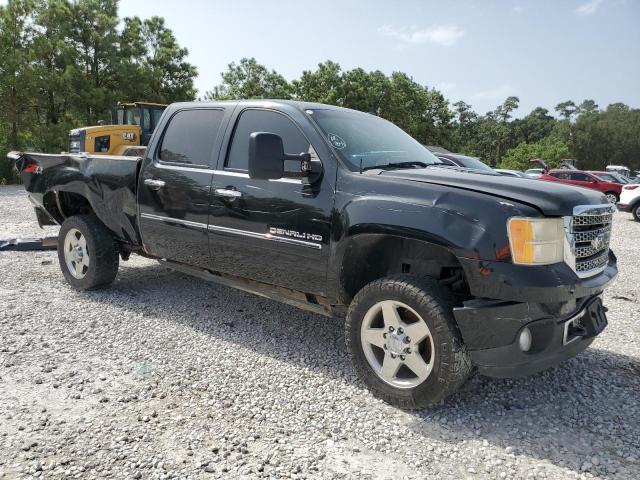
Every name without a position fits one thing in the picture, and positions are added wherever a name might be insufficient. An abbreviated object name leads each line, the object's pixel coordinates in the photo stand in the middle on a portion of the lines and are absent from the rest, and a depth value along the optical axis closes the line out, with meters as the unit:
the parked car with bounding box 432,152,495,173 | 12.36
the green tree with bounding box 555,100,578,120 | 107.04
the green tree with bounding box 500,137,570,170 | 53.00
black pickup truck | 2.77
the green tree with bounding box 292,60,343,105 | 37.88
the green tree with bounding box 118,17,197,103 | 26.31
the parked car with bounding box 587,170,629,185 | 22.12
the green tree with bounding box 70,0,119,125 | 24.86
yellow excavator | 14.34
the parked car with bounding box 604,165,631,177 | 37.24
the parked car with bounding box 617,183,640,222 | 15.28
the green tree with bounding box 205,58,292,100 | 42.41
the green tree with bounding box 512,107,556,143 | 90.62
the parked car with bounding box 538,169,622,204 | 21.30
